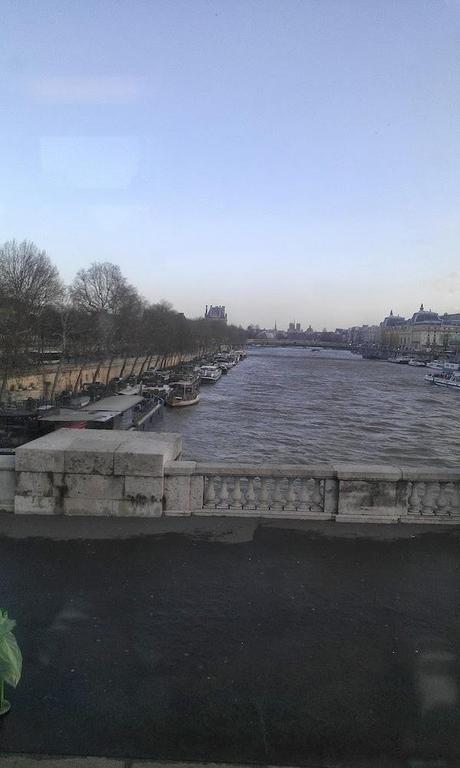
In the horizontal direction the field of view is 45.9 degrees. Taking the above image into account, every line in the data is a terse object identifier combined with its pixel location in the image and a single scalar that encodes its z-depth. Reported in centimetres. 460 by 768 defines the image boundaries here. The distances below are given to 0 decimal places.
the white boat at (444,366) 9606
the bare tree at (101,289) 5259
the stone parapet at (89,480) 565
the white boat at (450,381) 7623
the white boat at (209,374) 6881
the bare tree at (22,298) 3278
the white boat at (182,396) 4538
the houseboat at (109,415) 2141
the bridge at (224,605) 288
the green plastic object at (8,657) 272
